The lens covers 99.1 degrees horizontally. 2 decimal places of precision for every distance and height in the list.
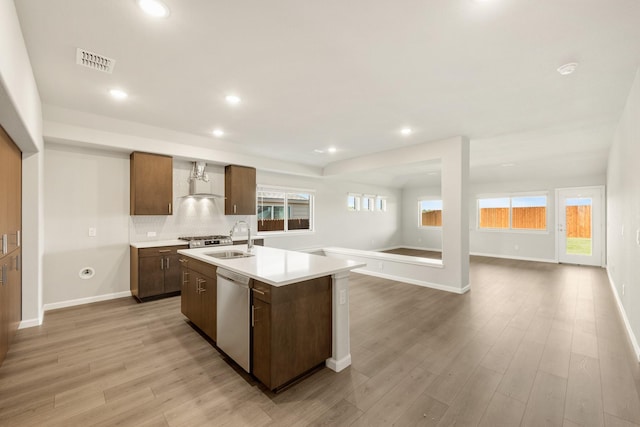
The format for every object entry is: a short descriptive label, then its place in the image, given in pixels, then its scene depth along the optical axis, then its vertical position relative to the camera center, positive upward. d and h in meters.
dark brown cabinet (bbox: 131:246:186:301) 4.01 -0.91
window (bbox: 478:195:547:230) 7.60 -0.02
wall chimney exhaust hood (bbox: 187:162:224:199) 4.86 +0.58
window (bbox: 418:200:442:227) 9.70 -0.02
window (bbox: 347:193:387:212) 8.54 +0.33
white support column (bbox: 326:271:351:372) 2.33 -0.95
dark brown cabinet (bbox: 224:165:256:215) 5.34 +0.44
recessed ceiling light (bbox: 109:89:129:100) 2.95 +1.31
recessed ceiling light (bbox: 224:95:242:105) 3.07 +1.31
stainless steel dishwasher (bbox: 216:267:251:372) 2.20 -0.90
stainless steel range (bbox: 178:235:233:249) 4.38 -0.48
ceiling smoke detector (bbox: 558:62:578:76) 2.32 +1.26
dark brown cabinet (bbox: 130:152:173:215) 4.19 +0.44
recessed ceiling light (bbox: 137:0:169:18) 1.71 +1.31
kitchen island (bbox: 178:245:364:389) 1.99 -0.75
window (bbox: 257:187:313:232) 6.46 +0.06
